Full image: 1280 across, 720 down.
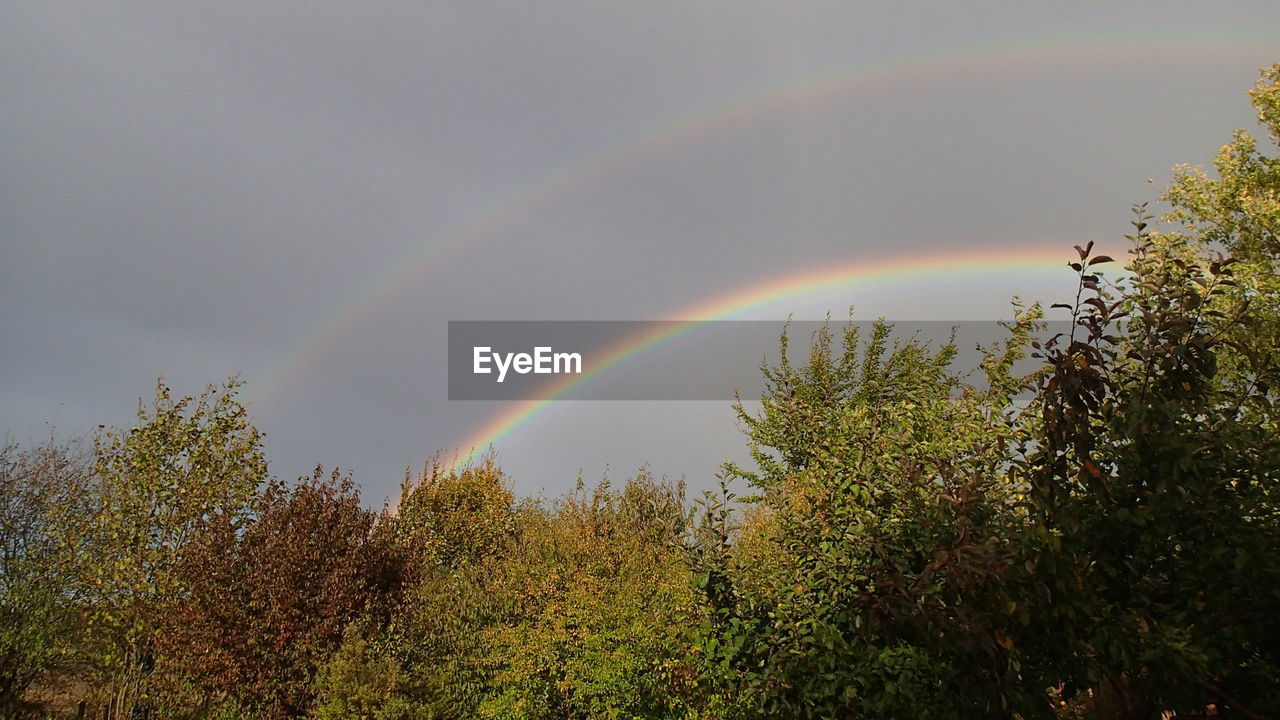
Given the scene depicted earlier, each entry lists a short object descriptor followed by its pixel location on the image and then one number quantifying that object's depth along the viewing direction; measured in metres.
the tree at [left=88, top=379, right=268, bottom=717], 20.23
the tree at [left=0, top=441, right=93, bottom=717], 19.73
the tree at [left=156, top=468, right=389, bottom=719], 16.50
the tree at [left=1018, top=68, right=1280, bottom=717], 5.39
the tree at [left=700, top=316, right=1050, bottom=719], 5.43
